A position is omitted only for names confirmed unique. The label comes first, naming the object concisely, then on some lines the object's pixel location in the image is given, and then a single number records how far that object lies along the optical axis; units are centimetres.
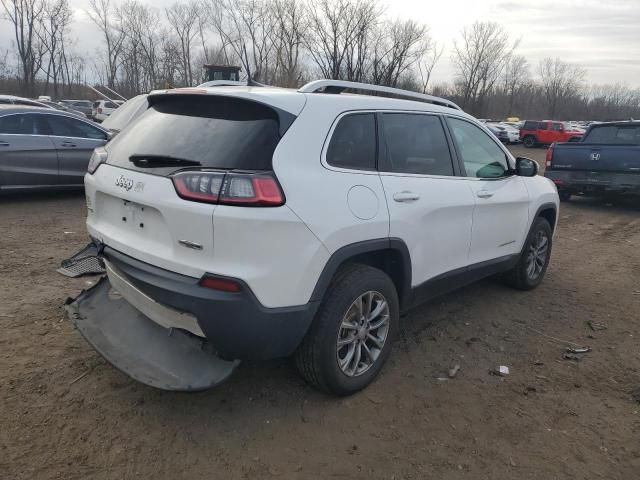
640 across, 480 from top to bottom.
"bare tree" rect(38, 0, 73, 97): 4991
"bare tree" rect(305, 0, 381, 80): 4119
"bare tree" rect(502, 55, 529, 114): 7681
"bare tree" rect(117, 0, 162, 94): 5512
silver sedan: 798
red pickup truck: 3178
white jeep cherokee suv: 249
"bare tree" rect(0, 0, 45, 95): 4728
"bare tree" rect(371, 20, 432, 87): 4172
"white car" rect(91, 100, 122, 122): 2744
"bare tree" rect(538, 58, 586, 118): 7994
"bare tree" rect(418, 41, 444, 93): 5131
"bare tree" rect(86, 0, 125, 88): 5550
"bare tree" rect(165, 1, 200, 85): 5550
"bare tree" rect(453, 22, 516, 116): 6097
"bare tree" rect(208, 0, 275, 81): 4688
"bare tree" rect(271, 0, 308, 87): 4244
